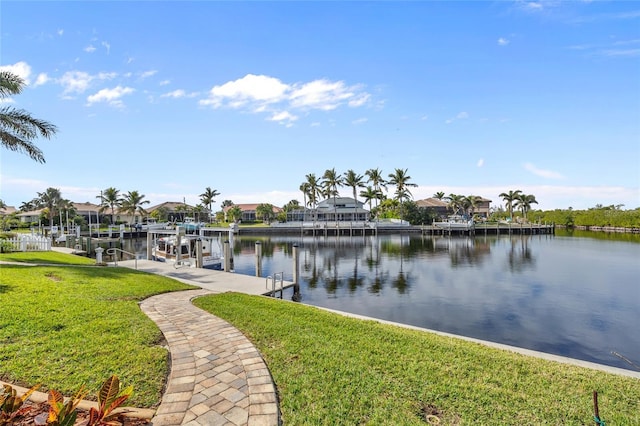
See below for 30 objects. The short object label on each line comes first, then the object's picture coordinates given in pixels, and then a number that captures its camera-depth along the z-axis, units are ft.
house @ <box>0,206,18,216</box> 299.42
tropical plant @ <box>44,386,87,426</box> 10.10
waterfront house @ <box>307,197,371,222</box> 263.70
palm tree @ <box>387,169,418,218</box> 246.06
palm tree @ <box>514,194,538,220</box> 272.10
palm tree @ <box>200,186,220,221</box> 313.32
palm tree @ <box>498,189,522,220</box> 270.26
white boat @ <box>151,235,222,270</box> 70.04
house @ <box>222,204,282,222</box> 338.13
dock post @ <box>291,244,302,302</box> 57.06
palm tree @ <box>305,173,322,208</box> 281.33
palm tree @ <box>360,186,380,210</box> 261.85
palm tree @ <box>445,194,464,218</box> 282.15
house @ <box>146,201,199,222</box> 300.61
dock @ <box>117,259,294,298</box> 47.01
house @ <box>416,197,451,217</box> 299.17
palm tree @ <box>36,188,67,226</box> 207.21
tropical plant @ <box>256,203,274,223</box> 295.09
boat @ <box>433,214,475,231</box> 211.20
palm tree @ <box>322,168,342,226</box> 265.52
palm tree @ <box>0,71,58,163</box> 50.55
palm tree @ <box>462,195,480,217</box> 281.54
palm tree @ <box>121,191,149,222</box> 242.99
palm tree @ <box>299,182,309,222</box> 287.77
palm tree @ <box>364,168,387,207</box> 263.49
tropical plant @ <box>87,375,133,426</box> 11.32
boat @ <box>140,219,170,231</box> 197.26
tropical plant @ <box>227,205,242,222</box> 294.25
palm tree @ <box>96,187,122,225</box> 240.12
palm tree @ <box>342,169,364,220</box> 260.01
